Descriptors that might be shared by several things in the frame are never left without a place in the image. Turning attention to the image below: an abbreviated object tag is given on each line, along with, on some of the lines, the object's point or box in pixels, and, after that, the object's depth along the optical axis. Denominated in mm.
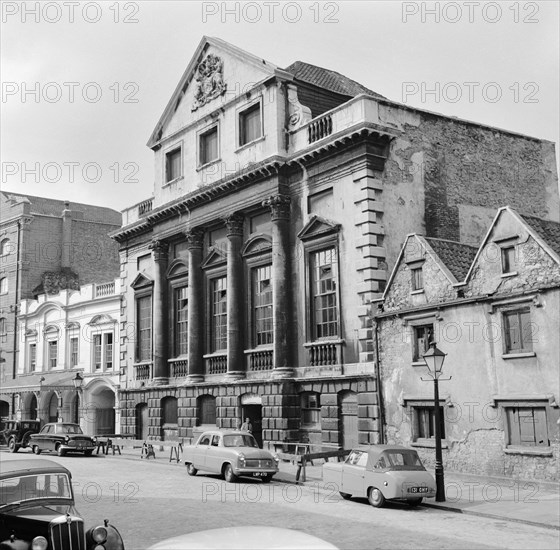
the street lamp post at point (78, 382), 37250
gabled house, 19203
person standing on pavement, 28359
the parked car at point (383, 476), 16375
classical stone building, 25938
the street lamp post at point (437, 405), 17242
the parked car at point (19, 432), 35438
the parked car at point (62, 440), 31453
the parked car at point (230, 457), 21125
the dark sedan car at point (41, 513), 9375
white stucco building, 42656
